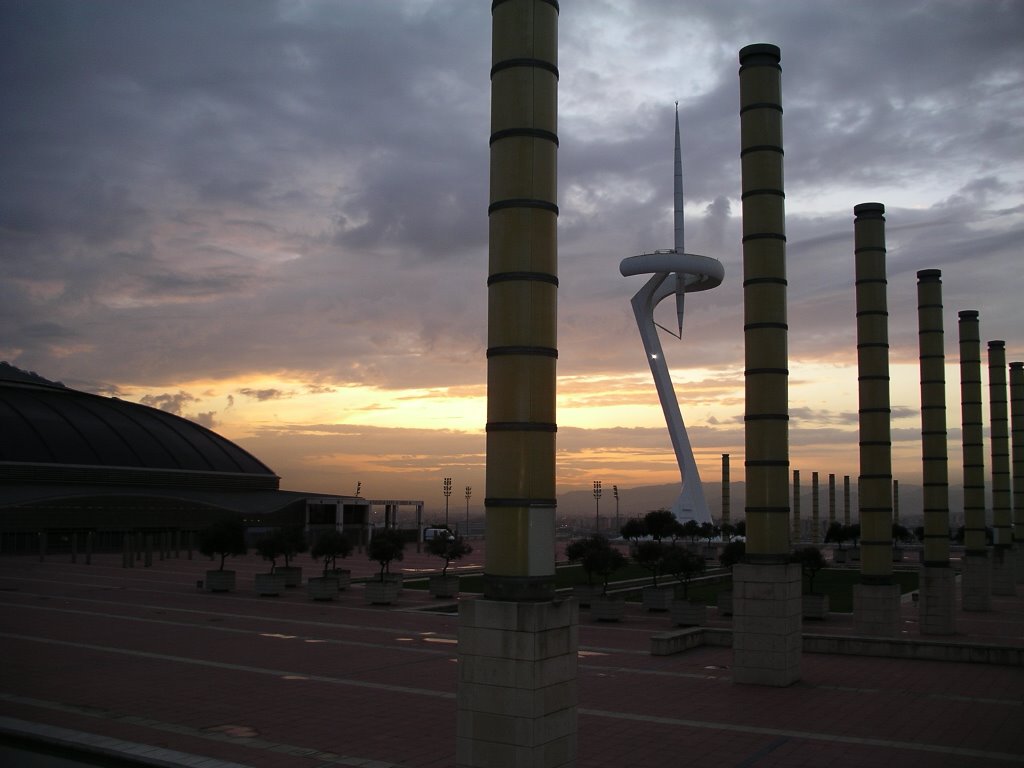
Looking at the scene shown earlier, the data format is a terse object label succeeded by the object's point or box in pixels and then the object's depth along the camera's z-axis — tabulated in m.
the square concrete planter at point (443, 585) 35.09
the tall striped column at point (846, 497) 109.04
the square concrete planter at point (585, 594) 31.97
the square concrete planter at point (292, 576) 38.34
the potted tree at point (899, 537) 59.73
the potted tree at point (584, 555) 31.97
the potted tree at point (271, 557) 35.50
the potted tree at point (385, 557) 32.59
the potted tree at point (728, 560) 29.87
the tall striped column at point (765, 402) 18.12
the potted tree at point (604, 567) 28.84
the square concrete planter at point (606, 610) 28.81
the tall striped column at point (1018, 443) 43.91
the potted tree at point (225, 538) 38.34
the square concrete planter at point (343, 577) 36.62
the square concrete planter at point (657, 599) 31.52
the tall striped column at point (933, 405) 27.92
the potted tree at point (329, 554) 33.81
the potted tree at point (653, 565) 31.56
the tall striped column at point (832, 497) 105.88
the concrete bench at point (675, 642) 21.28
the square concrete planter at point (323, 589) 33.72
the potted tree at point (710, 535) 66.19
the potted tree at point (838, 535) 57.72
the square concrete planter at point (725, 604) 29.80
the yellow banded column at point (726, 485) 96.39
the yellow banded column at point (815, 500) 93.38
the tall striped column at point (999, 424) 39.72
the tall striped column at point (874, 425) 23.16
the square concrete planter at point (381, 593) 32.53
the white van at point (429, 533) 85.30
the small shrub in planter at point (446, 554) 35.12
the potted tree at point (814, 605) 29.77
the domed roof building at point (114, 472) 64.81
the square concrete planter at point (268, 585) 35.47
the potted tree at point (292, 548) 36.47
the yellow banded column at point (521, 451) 10.27
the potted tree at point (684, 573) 27.67
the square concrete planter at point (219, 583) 35.94
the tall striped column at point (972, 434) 33.41
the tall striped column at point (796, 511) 91.18
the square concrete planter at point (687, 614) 27.59
